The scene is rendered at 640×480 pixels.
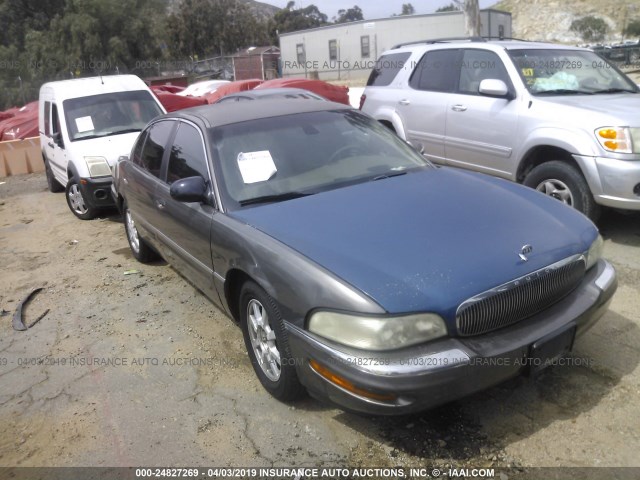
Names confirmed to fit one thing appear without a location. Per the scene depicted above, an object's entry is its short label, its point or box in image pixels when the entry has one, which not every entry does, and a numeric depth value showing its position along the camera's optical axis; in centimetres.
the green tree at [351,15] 9762
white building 3625
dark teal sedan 251
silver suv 495
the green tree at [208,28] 5350
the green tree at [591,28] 6975
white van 754
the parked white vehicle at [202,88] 1703
